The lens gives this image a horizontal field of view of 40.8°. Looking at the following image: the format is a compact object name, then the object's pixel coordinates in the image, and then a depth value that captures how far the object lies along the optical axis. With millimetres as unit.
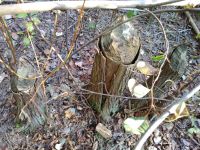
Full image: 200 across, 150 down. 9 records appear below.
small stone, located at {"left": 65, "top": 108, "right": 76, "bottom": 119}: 1893
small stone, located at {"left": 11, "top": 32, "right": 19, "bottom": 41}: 2267
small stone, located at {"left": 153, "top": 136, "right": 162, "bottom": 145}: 1857
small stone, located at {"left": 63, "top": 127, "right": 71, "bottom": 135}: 1845
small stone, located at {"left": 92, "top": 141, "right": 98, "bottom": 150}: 1804
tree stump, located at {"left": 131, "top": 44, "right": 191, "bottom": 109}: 1513
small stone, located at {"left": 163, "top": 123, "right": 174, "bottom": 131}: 1908
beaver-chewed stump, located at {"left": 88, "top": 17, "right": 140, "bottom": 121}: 1384
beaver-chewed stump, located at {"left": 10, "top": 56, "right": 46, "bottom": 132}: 1435
